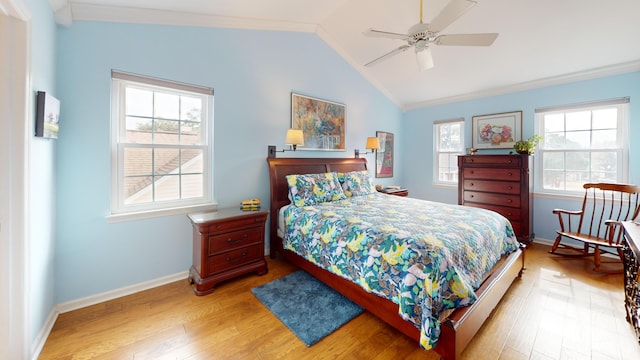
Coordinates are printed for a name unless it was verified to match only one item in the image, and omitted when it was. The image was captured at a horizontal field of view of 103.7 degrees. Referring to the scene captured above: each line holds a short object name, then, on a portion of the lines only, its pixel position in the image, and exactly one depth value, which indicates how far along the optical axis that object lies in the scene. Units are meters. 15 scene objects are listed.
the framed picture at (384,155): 4.89
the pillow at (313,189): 2.96
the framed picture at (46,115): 1.60
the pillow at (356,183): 3.48
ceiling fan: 1.91
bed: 1.47
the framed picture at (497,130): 3.99
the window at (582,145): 3.29
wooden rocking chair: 2.80
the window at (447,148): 4.72
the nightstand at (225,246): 2.33
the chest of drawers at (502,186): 3.54
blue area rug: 1.87
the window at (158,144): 2.33
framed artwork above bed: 3.54
